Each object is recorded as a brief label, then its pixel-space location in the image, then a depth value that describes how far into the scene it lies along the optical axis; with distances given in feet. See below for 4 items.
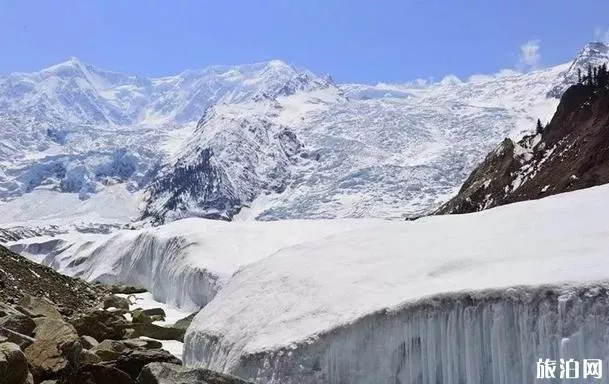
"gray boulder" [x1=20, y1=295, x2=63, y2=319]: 64.64
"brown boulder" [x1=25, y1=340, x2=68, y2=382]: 45.27
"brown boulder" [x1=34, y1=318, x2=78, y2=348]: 50.14
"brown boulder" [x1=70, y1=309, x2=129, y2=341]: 64.47
